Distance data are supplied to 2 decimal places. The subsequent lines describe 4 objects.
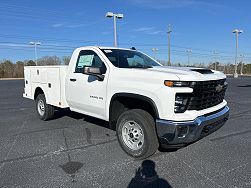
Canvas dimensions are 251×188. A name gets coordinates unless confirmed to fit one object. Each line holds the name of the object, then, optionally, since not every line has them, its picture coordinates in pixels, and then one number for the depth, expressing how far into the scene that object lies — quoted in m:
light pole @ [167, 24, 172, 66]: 30.87
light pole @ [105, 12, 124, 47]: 17.97
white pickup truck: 2.93
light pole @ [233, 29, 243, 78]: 32.37
